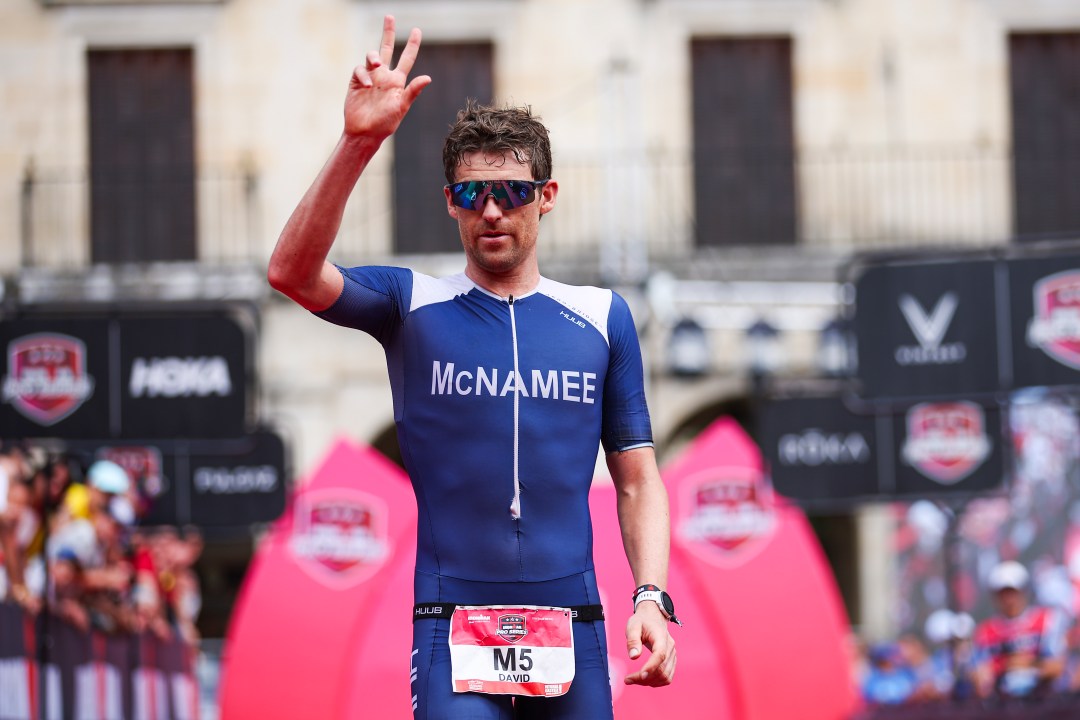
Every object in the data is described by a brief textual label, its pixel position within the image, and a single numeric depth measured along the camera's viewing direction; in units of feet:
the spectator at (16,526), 27.43
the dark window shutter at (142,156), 67.05
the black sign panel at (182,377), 29.09
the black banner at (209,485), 35.96
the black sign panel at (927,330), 33.42
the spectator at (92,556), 30.66
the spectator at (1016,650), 43.86
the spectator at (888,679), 54.80
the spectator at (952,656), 43.04
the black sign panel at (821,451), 37.27
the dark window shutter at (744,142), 67.51
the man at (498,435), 13.71
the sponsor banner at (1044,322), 32.53
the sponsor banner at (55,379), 28.09
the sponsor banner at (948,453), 37.09
